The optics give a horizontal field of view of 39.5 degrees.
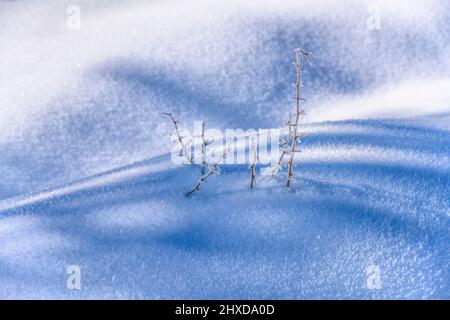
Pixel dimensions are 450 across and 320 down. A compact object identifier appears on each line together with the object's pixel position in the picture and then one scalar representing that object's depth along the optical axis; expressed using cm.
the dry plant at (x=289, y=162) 282
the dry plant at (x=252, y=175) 282
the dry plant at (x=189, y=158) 316
